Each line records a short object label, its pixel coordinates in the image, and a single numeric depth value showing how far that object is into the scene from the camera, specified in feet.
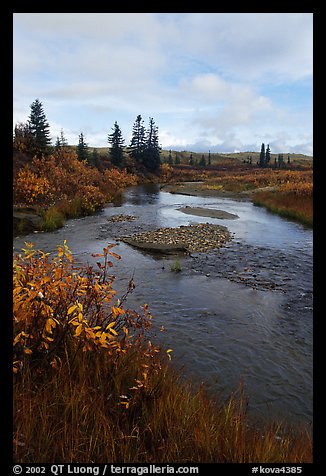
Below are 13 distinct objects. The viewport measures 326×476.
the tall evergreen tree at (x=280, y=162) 295.77
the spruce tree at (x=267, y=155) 305.53
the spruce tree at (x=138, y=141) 215.51
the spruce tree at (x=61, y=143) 153.58
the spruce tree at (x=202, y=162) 318.86
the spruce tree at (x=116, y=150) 184.34
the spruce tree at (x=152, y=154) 209.15
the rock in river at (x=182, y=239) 42.80
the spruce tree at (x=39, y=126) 102.47
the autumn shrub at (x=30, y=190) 64.18
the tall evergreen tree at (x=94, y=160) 167.19
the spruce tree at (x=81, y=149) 161.58
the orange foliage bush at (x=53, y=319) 10.00
